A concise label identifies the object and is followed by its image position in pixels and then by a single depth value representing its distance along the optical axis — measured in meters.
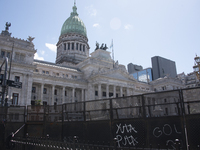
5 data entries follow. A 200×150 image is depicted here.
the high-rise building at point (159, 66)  119.56
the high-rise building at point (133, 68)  135.68
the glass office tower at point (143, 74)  123.69
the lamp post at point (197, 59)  31.56
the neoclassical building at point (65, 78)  43.84
